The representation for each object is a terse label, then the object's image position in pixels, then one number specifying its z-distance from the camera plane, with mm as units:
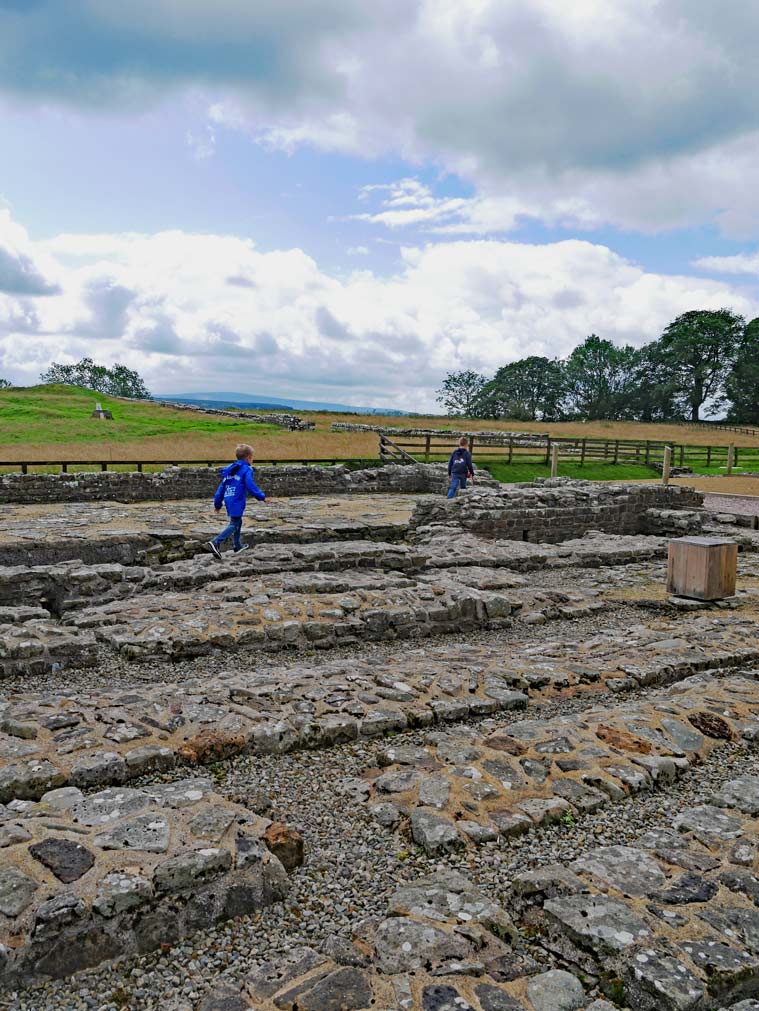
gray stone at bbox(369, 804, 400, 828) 3861
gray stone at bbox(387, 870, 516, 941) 2965
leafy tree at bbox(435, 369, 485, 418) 90188
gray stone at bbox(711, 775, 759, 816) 3965
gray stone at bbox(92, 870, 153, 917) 2863
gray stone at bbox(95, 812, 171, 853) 3215
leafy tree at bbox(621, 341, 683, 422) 70688
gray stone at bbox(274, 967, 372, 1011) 2545
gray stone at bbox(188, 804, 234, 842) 3350
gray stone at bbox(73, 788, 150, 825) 3447
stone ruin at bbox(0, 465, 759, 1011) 2744
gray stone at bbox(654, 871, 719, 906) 3084
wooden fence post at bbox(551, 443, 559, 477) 23797
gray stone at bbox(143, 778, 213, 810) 3646
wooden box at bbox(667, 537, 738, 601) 8977
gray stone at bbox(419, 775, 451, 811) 3939
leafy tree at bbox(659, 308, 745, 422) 68250
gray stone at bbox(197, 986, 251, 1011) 2551
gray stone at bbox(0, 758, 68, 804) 3811
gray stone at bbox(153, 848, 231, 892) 3018
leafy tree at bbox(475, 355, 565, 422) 80875
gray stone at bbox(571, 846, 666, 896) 3170
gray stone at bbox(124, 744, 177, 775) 4242
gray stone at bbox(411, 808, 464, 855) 3607
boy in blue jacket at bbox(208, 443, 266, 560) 9898
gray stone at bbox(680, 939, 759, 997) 2635
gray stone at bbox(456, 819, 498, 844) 3664
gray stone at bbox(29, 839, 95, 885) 3018
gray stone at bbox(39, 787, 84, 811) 3586
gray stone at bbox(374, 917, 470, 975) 2729
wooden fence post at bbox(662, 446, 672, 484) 21702
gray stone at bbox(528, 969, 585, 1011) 2555
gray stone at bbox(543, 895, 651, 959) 2803
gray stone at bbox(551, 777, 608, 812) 4004
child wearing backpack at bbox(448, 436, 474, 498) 15945
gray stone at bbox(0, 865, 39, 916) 2816
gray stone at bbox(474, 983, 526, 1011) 2520
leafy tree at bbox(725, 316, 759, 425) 65000
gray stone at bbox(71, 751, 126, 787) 4023
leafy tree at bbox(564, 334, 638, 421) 75750
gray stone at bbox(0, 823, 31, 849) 3168
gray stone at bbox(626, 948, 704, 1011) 2535
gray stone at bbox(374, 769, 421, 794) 4152
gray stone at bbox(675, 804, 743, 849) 3604
